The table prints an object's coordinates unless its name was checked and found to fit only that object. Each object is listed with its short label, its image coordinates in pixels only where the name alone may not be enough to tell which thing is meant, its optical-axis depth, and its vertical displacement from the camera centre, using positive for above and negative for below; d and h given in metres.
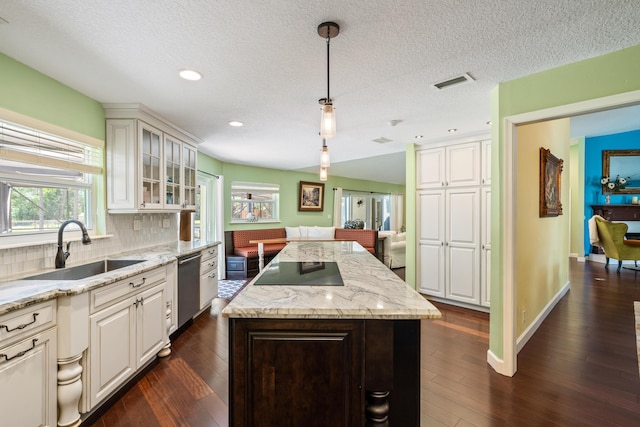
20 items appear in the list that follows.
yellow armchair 4.99 -0.54
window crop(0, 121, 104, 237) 1.86 +0.26
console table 5.68 +0.02
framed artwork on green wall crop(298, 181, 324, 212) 7.15 +0.44
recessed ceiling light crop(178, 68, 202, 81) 1.95 +1.00
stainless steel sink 1.96 -0.45
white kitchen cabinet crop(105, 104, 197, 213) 2.58 +0.51
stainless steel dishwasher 2.81 -0.80
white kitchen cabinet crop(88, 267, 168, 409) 1.71 -0.83
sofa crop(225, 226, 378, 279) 5.31 -0.58
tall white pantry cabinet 3.47 -0.11
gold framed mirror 5.57 +0.94
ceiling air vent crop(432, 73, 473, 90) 2.04 +1.01
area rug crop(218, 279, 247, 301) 4.24 -1.26
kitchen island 1.16 -0.64
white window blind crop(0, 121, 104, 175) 1.80 +0.48
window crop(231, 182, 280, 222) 5.98 +0.26
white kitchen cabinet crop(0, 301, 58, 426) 1.28 -0.77
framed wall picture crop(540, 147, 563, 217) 2.94 +0.34
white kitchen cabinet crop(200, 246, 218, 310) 3.37 -0.80
